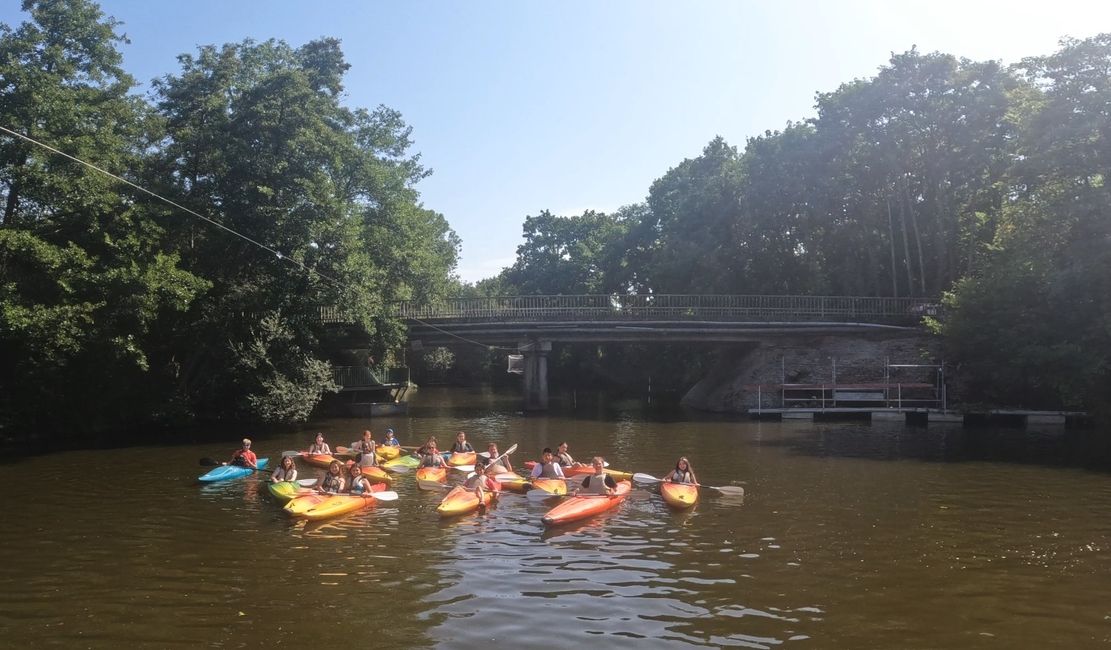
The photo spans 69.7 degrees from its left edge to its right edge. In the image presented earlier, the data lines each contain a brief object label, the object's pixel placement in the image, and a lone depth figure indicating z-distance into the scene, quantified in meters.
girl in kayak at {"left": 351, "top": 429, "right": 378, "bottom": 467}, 21.94
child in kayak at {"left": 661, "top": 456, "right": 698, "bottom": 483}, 18.48
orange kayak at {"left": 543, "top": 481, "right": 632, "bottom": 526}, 15.41
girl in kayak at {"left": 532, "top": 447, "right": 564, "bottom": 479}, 19.75
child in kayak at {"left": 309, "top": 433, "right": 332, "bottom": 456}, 24.26
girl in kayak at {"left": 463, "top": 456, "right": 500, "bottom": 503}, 17.42
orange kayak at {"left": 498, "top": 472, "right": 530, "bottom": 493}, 19.08
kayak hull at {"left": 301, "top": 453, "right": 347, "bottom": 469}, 23.34
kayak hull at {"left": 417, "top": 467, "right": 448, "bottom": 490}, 19.34
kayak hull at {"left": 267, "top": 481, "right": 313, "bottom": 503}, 17.20
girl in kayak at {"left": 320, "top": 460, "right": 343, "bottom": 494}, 17.58
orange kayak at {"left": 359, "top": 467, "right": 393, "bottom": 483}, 20.56
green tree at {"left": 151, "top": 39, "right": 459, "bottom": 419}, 31.45
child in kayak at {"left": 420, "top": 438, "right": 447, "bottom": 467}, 21.92
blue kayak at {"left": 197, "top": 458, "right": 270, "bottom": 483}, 20.11
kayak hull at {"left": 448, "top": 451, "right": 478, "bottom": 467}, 22.67
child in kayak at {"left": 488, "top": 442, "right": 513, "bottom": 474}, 20.47
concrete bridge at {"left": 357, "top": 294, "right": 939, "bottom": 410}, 39.88
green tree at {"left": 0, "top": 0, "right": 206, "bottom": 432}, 26.83
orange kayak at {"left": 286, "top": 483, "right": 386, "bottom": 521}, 15.78
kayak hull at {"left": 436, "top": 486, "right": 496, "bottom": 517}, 16.17
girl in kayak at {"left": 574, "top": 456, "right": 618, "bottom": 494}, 17.23
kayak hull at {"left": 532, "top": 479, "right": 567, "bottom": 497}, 18.16
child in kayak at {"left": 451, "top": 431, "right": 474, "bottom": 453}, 23.95
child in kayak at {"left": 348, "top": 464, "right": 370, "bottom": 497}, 17.45
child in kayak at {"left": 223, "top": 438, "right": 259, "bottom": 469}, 21.14
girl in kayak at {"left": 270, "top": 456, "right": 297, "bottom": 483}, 19.00
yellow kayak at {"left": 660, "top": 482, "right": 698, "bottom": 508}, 17.09
